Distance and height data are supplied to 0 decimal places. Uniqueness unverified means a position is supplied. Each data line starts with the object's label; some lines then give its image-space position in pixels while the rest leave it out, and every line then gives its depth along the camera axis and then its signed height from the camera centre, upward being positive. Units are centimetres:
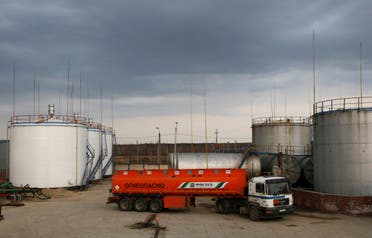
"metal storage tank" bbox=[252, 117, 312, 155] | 4434 +71
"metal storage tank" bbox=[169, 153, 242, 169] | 3397 -163
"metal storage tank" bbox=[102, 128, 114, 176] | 5588 -56
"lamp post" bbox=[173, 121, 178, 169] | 3441 -149
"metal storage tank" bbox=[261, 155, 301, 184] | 3216 -214
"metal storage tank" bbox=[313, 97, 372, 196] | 2578 -64
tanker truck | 2606 -323
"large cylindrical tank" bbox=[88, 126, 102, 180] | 4916 -9
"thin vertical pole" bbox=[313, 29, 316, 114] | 2838 +327
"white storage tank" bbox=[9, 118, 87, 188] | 3897 -110
